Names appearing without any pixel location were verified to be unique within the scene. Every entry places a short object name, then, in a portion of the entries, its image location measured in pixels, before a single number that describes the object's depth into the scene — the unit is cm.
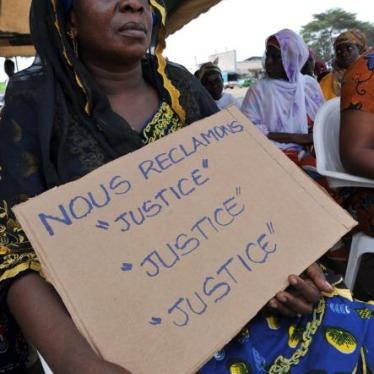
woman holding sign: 82
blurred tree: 3875
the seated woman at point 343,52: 389
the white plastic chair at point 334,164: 165
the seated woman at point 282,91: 309
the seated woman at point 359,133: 153
